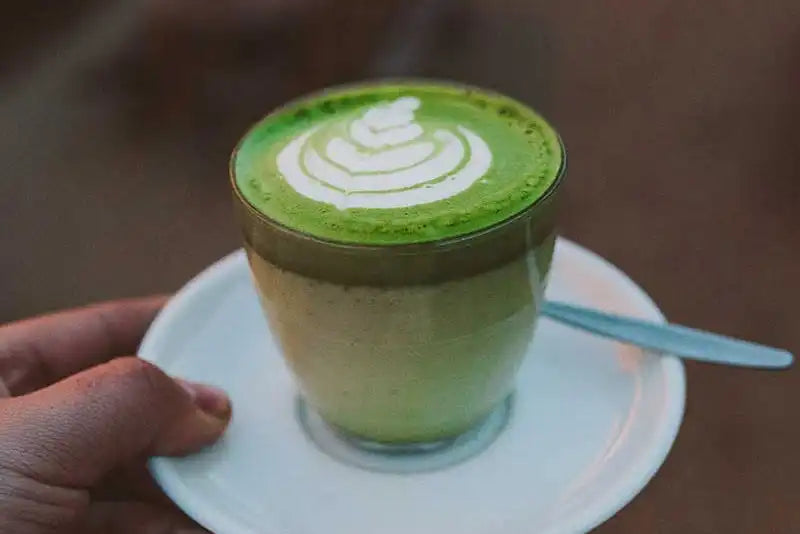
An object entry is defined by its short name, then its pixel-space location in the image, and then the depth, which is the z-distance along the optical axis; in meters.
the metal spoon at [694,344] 0.33
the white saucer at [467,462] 0.29
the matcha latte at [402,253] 0.28
